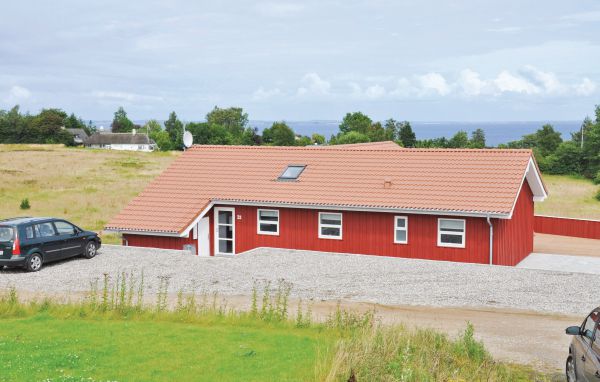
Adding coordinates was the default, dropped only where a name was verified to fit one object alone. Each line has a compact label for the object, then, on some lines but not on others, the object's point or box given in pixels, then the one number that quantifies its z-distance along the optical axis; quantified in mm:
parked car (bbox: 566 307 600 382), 10195
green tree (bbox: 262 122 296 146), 110312
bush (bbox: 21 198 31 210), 44812
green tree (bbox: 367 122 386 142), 97500
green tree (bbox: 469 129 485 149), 103881
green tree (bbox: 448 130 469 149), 94438
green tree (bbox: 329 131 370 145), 89625
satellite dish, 34969
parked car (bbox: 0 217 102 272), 21562
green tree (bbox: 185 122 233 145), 125500
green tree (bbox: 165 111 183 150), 142375
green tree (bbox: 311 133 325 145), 113762
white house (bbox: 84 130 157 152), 158375
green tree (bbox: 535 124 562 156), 92125
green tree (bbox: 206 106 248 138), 163250
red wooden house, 25922
